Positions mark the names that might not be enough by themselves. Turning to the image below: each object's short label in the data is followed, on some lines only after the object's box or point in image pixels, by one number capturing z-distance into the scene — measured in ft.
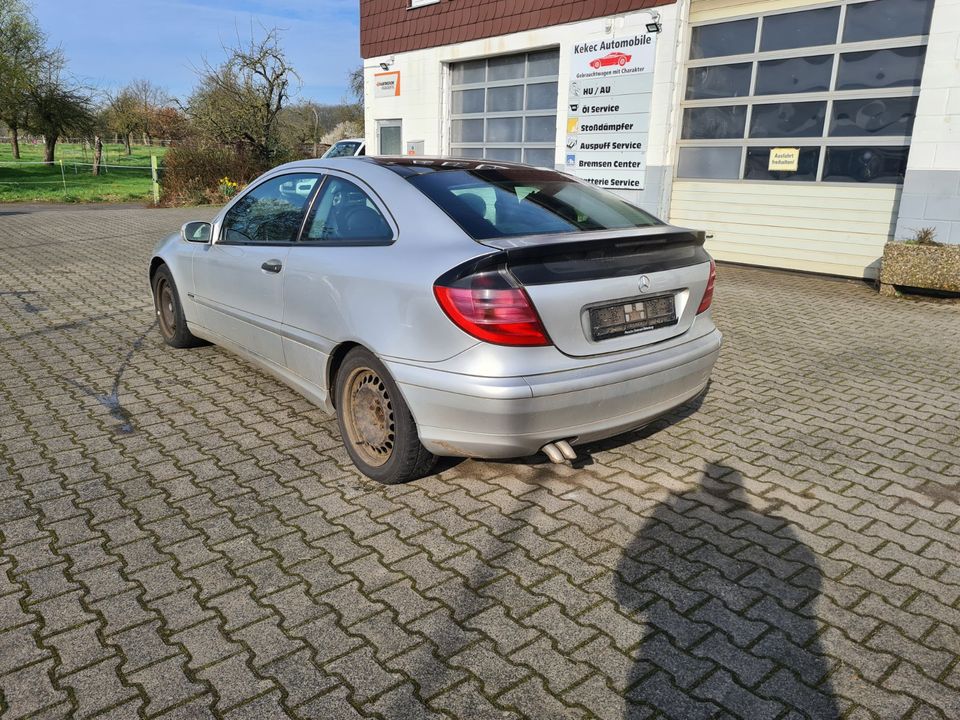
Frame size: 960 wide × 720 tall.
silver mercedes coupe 10.42
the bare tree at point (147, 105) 167.32
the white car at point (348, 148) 67.36
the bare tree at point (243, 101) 85.71
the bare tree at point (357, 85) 165.78
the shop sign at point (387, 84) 55.62
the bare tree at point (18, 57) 114.21
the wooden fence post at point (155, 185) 72.19
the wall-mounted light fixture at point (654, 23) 38.52
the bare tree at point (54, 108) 121.70
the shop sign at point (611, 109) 39.96
